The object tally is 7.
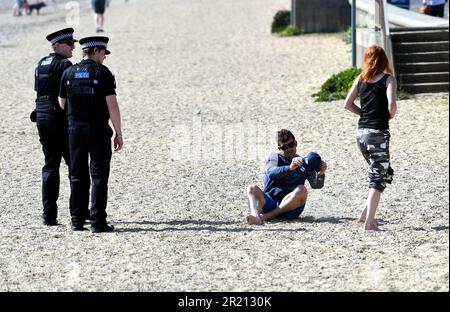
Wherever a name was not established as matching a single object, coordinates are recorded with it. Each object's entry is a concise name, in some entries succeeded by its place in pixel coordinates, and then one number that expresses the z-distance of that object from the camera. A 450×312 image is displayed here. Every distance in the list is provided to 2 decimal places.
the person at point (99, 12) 64.00
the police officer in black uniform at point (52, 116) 19.70
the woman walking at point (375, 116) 18.19
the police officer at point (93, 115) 18.75
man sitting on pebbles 19.39
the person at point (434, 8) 44.41
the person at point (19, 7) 84.87
